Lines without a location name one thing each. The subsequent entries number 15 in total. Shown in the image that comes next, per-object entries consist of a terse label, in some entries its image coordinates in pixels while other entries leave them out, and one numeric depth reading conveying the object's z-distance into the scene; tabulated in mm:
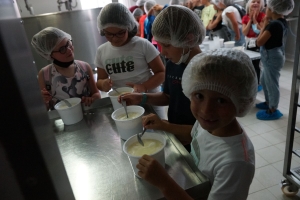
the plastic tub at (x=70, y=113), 1190
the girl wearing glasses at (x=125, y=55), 1499
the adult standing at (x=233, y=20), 3445
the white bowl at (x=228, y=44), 2865
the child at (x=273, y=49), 2385
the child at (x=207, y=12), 4129
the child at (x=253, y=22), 3070
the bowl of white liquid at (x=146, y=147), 759
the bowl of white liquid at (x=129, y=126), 986
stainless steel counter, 736
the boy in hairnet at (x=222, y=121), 668
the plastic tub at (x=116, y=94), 1245
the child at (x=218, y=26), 3818
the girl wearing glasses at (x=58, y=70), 1470
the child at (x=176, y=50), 1045
